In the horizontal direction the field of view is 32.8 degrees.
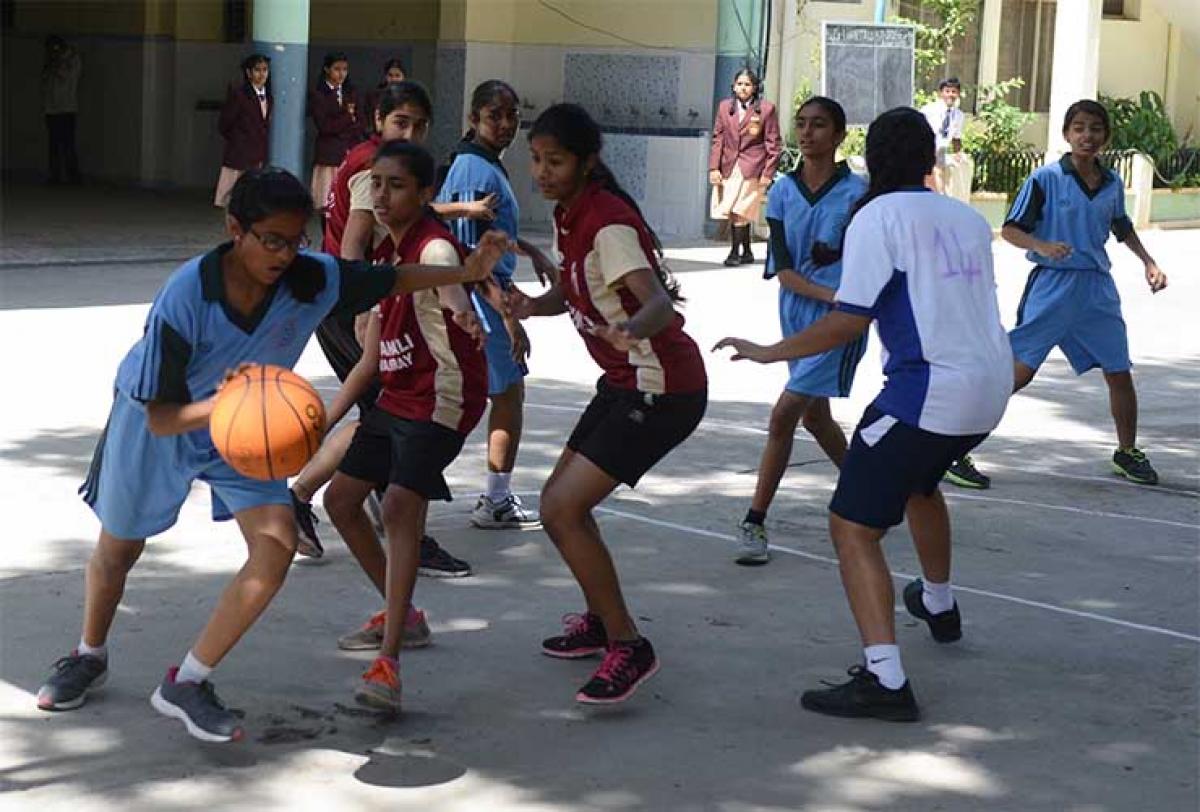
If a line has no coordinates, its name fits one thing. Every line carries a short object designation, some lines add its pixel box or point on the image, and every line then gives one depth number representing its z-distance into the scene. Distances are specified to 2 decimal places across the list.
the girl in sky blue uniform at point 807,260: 7.77
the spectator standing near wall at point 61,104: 24.69
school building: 21.36
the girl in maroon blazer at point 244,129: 19.86
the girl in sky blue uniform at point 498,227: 7.92
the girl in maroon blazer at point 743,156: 19.08
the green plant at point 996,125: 24.27
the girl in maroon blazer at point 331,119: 20.69
